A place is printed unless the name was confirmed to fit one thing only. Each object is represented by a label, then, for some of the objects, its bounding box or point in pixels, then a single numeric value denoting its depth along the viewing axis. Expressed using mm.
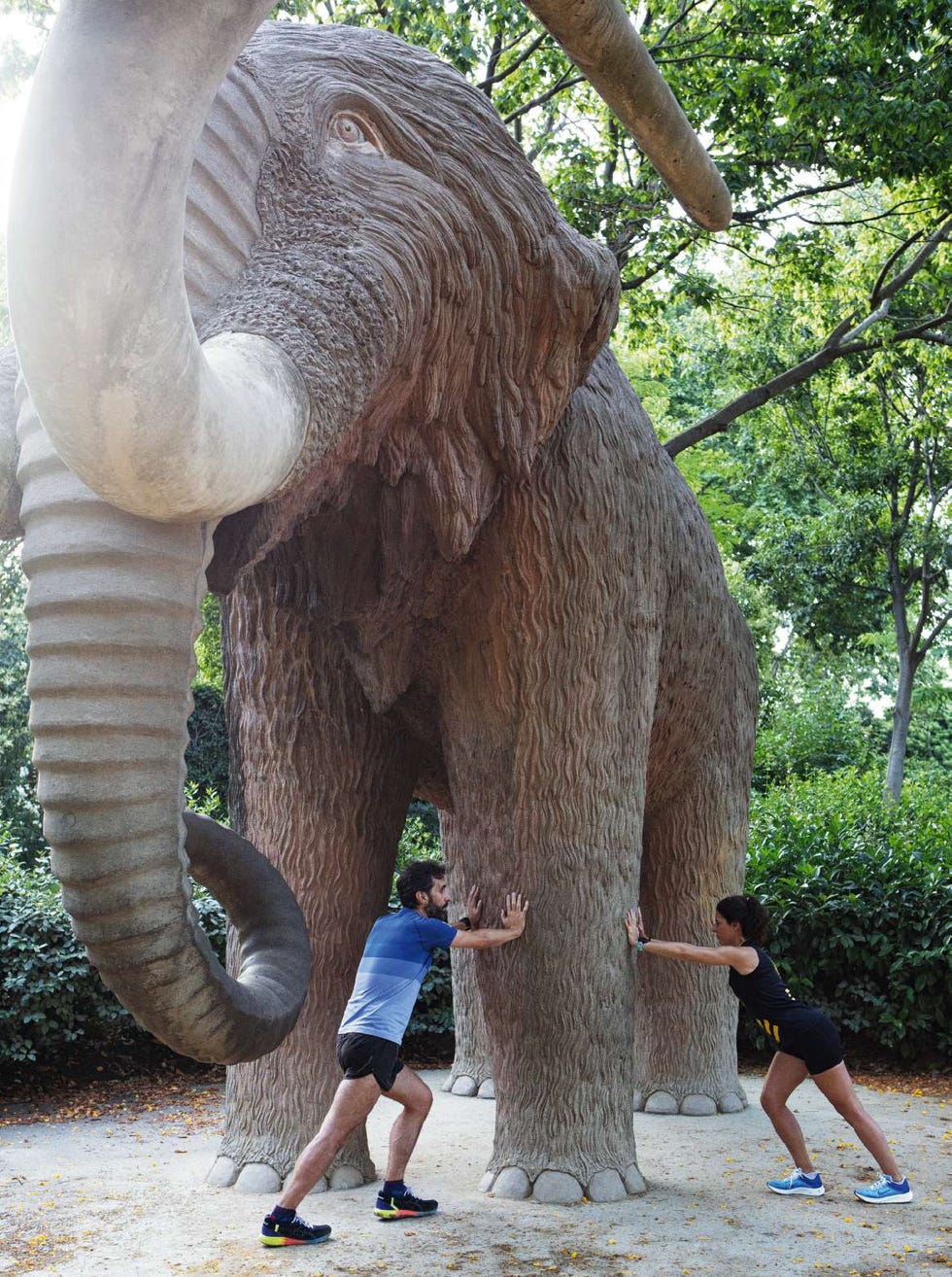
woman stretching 4605
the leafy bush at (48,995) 6551
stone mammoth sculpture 2064
